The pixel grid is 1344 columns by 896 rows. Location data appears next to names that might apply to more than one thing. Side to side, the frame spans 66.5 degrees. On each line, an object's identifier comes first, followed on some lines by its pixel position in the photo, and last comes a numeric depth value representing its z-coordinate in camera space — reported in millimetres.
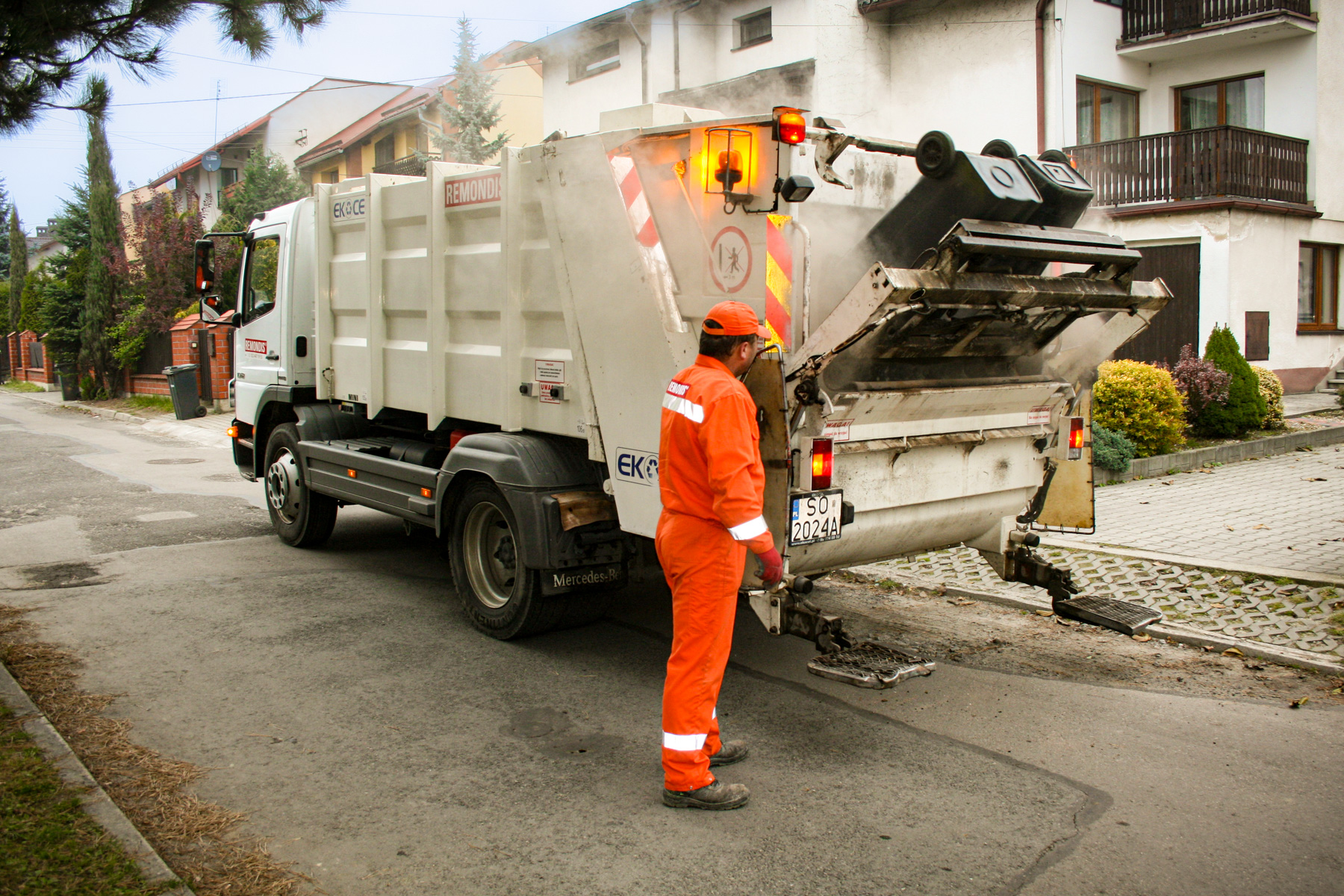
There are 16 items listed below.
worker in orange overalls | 3387
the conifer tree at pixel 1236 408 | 11539
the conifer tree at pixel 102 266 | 25055
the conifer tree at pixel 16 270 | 38062
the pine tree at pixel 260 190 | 26938
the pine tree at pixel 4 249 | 56181
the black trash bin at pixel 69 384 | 25828
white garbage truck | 4016
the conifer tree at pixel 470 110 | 23828
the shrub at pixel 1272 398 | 12195
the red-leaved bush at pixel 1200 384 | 11430
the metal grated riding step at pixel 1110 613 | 4578
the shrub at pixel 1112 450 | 9570
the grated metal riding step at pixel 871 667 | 4145
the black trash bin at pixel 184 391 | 18328
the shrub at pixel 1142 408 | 10031
